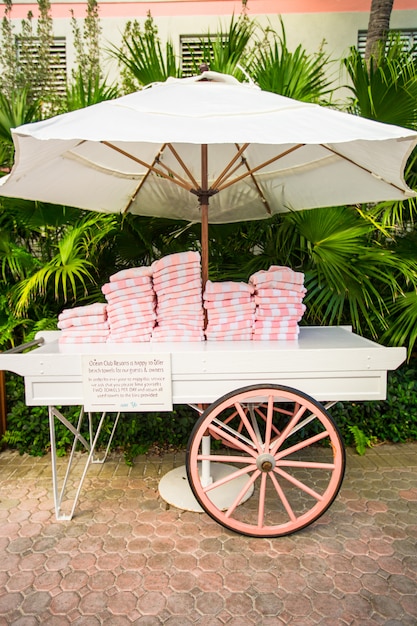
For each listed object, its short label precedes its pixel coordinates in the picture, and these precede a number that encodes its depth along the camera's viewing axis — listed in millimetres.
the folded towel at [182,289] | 2643
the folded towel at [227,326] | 2650
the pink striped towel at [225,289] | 2613
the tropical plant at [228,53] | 3621
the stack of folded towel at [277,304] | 2643
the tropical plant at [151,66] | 3488
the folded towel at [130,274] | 2637
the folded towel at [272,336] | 2680
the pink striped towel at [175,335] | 2637
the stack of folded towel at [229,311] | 2625
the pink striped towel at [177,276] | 2633
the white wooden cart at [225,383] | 2273
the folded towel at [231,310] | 2641
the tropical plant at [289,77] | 3500
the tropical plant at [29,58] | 5051
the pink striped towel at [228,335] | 2656
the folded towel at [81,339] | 2668
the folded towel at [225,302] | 2631
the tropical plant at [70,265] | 3217
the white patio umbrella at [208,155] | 1789
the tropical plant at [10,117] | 3461
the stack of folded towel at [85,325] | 2656
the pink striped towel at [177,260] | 2625
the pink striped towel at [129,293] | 2629
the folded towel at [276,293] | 2633
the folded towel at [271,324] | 2680
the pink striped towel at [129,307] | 2627
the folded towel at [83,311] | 2641
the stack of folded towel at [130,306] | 2631
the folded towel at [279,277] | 2645
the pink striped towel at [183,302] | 2650
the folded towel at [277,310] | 2662
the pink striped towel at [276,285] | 2645
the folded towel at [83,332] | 2668
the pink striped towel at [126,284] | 2631
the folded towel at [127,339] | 2648
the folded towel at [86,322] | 2654
